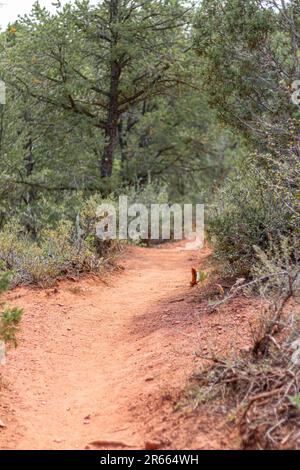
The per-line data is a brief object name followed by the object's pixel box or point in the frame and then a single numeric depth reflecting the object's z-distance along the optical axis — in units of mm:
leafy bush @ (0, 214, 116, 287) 9008
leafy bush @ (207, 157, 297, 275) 7621
